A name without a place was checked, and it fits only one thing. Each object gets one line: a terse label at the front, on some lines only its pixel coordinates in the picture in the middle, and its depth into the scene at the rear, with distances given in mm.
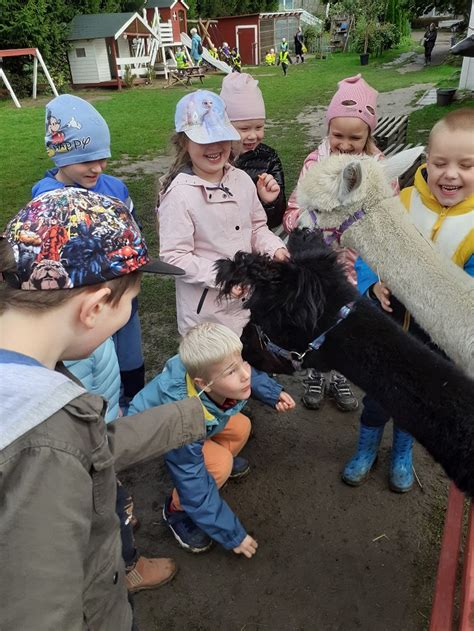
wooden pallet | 6832
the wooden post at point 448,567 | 1556
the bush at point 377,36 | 30859
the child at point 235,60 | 28491
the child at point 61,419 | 860
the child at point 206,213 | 2426
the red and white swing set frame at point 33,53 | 19258
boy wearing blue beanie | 2436
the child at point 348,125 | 2773
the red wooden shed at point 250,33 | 33500
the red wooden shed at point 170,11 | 27814
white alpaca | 1906
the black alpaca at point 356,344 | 1601
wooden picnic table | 24391
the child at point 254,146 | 2955
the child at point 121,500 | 1946
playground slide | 28031
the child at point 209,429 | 2059
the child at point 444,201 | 2090
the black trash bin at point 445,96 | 12680
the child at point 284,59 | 26094
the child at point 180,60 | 25302
